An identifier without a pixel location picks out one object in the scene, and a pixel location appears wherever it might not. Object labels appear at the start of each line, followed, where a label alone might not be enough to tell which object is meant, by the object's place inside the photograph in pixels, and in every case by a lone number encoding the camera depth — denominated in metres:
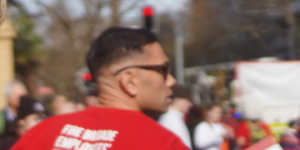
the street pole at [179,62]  43.78
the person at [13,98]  10.09
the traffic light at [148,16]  13.37
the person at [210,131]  10.63
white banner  15.42
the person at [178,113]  8.55
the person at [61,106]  11.54
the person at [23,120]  7.67
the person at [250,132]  13.47
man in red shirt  3.50
